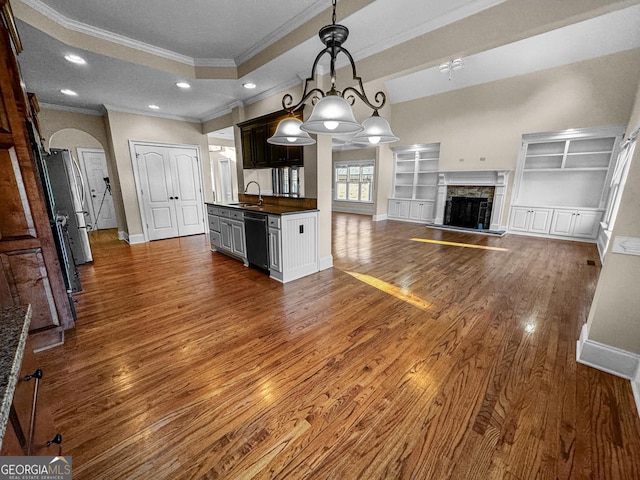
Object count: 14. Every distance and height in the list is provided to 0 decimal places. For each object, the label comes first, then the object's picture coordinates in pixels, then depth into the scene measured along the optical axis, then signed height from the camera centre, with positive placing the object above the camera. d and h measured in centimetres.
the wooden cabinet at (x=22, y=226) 182 -33
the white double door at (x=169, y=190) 558 -18
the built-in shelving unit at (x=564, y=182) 562 +1
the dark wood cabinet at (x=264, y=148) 386 +55
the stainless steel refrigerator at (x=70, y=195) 373 -20
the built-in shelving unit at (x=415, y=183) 812 -3
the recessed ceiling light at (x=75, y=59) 301 +143
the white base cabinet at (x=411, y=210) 816 -90
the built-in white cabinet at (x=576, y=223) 566 -90
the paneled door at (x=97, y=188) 664 -16
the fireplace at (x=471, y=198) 676 -43
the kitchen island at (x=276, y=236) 334 -74
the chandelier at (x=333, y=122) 155 +44
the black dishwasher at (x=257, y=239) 352 -79
